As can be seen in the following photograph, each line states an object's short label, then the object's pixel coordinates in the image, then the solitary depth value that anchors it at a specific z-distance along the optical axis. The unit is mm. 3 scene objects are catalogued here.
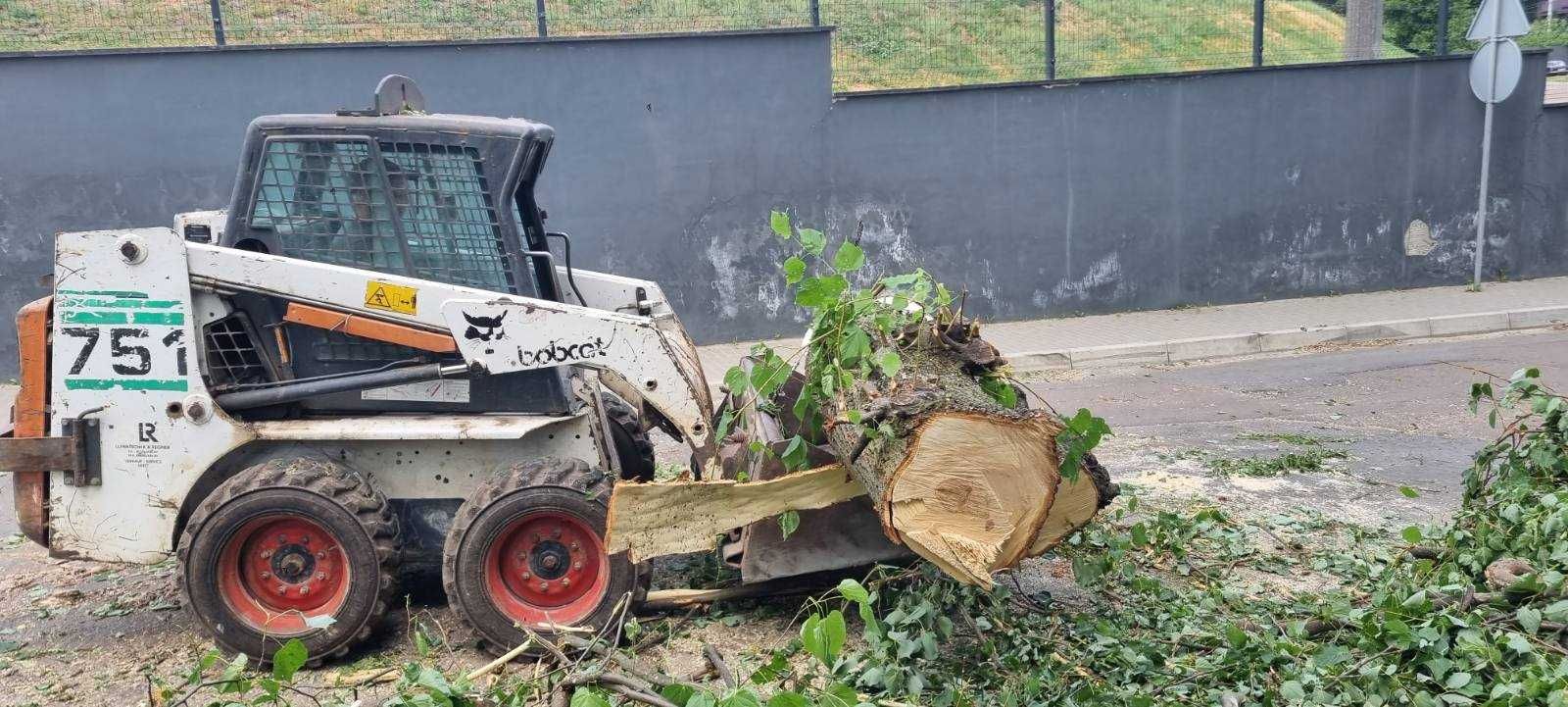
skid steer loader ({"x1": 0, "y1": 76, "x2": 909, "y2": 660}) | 4809
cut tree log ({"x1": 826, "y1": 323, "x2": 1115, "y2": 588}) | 3955
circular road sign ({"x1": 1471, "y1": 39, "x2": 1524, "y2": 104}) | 12672
